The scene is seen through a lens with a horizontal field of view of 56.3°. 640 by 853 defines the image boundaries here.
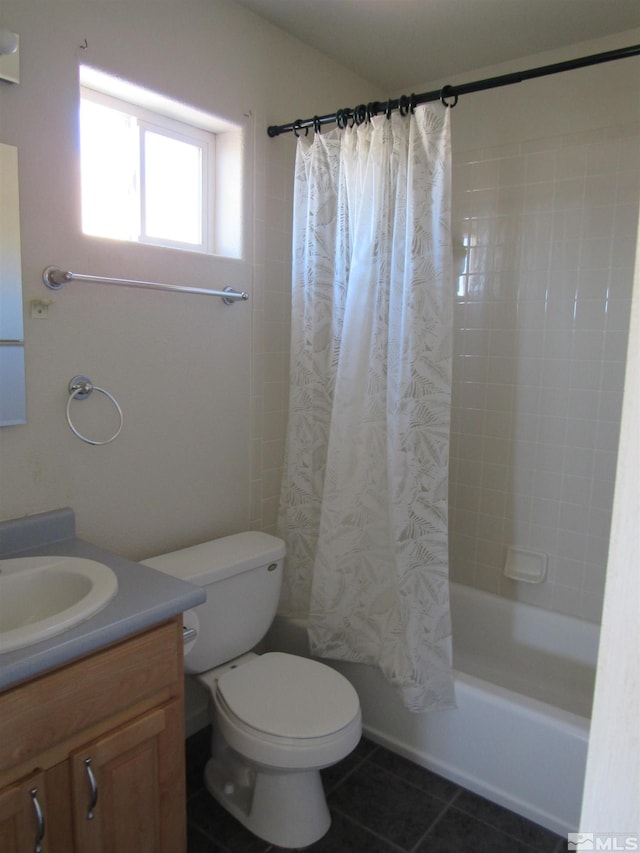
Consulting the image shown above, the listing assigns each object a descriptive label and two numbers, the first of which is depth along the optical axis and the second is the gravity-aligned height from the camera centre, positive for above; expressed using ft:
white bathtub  5.75 -3.90
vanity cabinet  3.60 -2.70
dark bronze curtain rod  5.02 +2.49
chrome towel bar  5.12 +0.59
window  5.83 +1.89
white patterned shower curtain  5.95 -0.44
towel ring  5.39 -0.41
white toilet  5.18 -3.22
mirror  4.75 +0.34
